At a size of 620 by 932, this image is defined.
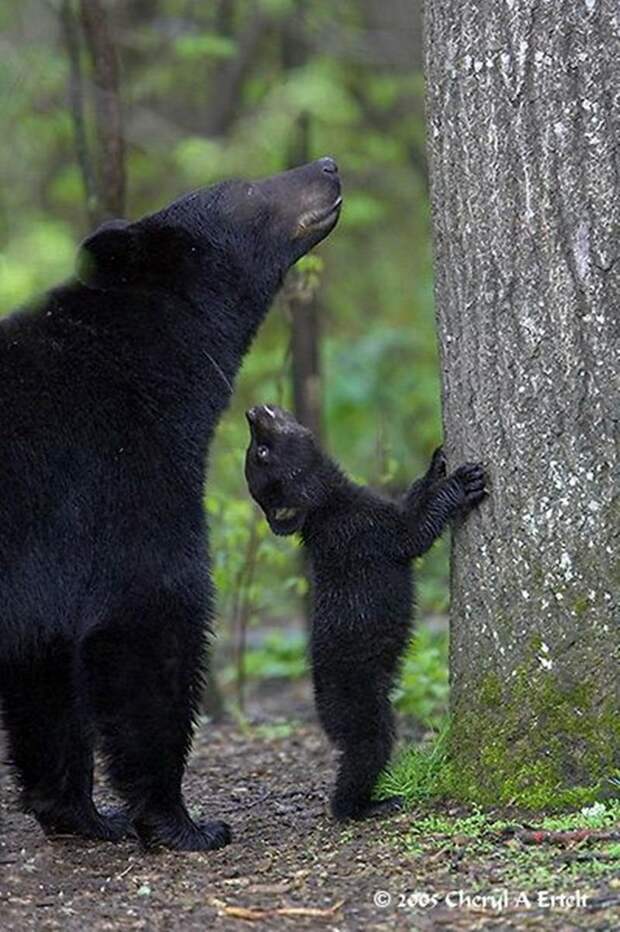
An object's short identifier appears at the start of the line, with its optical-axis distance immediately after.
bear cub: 10.62
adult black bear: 10.37
